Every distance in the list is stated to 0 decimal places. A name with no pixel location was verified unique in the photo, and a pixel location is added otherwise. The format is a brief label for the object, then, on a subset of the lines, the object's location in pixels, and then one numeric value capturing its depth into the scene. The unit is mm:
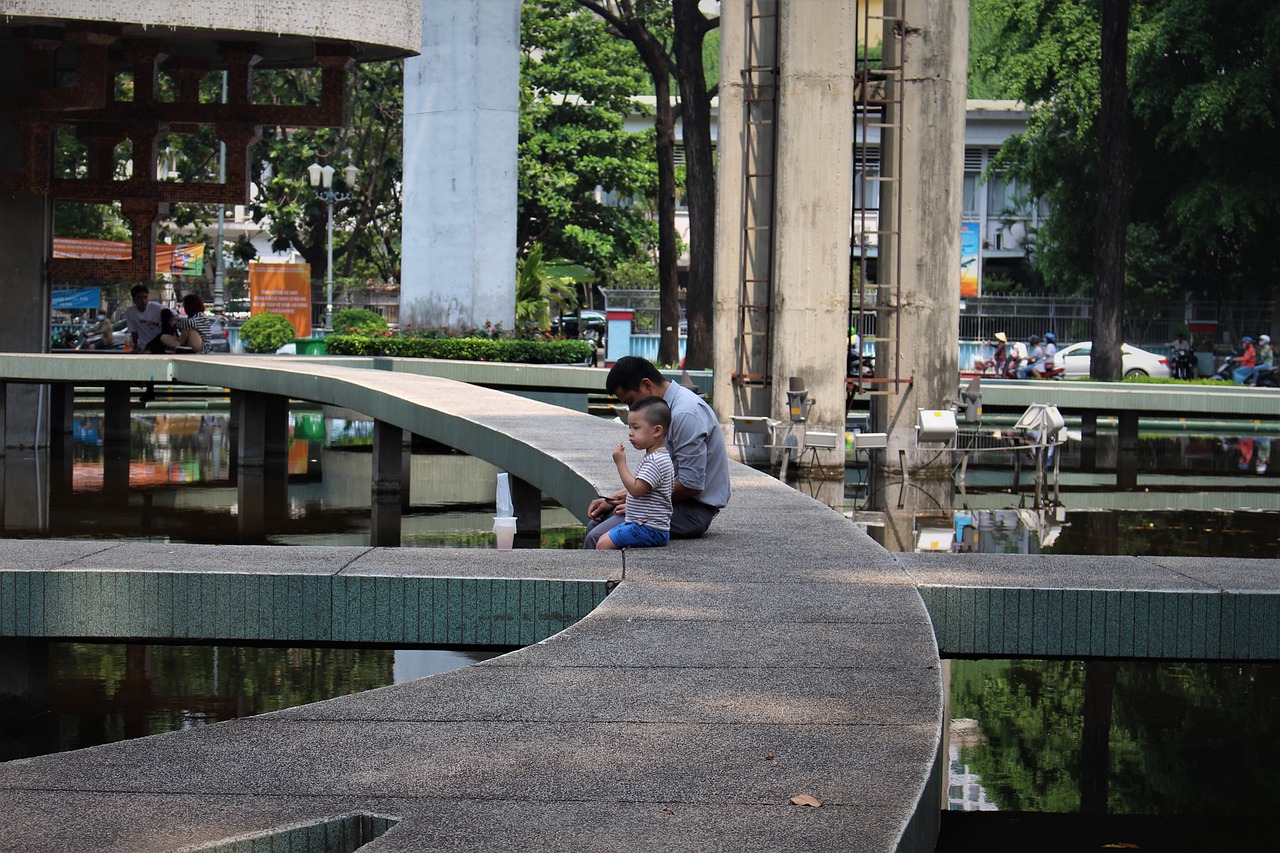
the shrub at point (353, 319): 37125
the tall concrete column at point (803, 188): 17750
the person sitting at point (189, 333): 24219
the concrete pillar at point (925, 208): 18250
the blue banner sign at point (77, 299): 41844
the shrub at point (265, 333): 32750
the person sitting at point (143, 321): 23969
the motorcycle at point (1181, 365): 42188
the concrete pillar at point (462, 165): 28094
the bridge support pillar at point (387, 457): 18531
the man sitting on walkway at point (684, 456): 8430
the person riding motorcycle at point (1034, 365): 37375
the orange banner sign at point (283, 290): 35188
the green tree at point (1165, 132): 37406
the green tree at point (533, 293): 37688
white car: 41656
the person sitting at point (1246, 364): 38438
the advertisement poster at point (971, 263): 52031
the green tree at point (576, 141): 44719
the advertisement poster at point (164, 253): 38272
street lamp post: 38062
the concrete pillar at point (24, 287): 22531
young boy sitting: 8180
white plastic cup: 10570
